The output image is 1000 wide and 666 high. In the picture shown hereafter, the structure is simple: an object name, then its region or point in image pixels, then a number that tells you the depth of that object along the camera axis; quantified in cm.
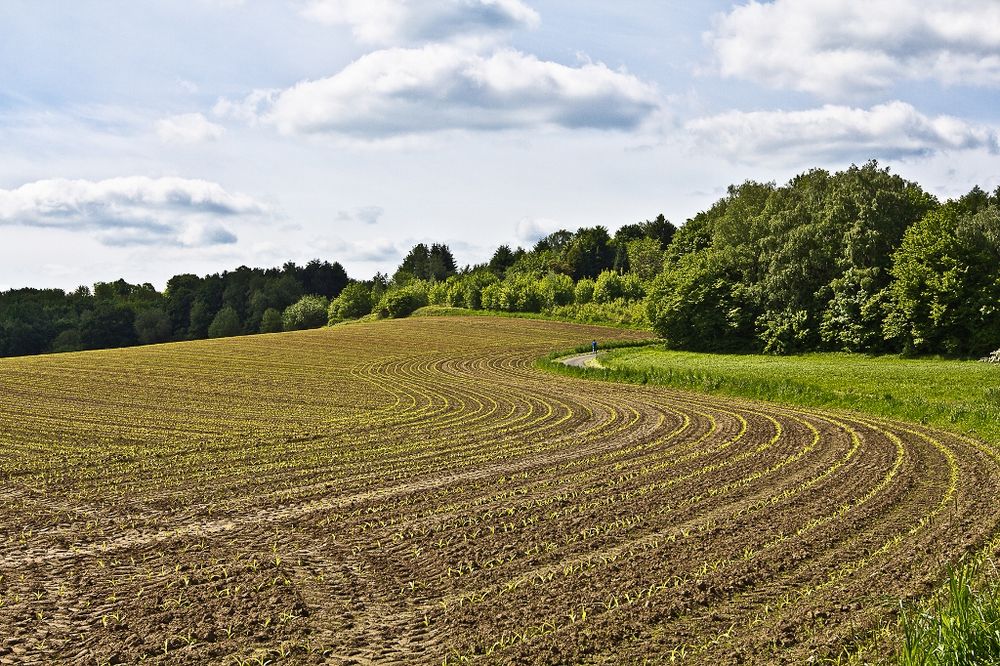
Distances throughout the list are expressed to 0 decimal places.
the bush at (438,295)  11862
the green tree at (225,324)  13150
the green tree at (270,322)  13350
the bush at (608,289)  10312
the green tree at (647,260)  11962
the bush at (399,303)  11050
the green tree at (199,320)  13562
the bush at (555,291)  10525
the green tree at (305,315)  12925
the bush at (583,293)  10706
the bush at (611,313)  8988
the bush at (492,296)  10794
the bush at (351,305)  12062
